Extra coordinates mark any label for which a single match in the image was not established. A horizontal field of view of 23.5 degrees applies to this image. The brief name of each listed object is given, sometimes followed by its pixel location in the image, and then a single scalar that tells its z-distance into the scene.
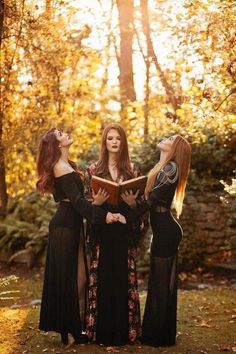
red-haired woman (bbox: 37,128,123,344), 5.97
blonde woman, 5.91
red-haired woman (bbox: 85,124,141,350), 5.95
